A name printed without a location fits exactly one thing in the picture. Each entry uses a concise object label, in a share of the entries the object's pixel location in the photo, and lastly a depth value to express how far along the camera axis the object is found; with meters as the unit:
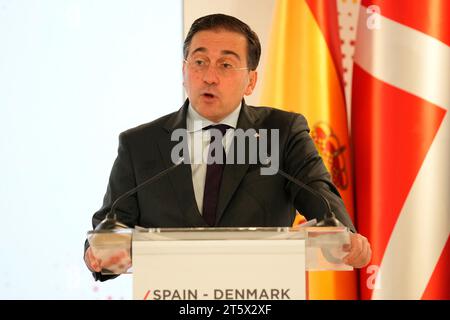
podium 5.05
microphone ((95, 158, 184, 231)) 5.17
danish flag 6.15
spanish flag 6.23
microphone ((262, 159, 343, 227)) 5.18
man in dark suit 5.53
